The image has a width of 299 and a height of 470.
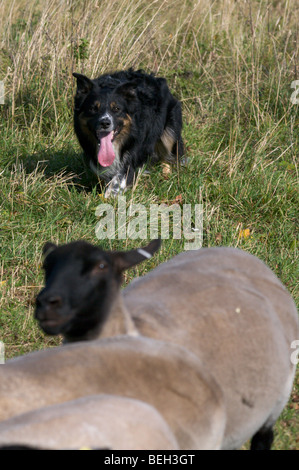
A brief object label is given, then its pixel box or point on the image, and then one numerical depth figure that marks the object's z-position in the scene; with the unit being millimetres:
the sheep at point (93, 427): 5484
